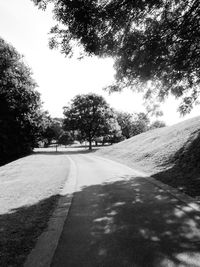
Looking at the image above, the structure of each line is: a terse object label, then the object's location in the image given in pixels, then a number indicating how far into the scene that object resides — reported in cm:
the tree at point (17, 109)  2456
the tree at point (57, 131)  6201
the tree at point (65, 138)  7821
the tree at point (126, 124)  9506
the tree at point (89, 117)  5759
